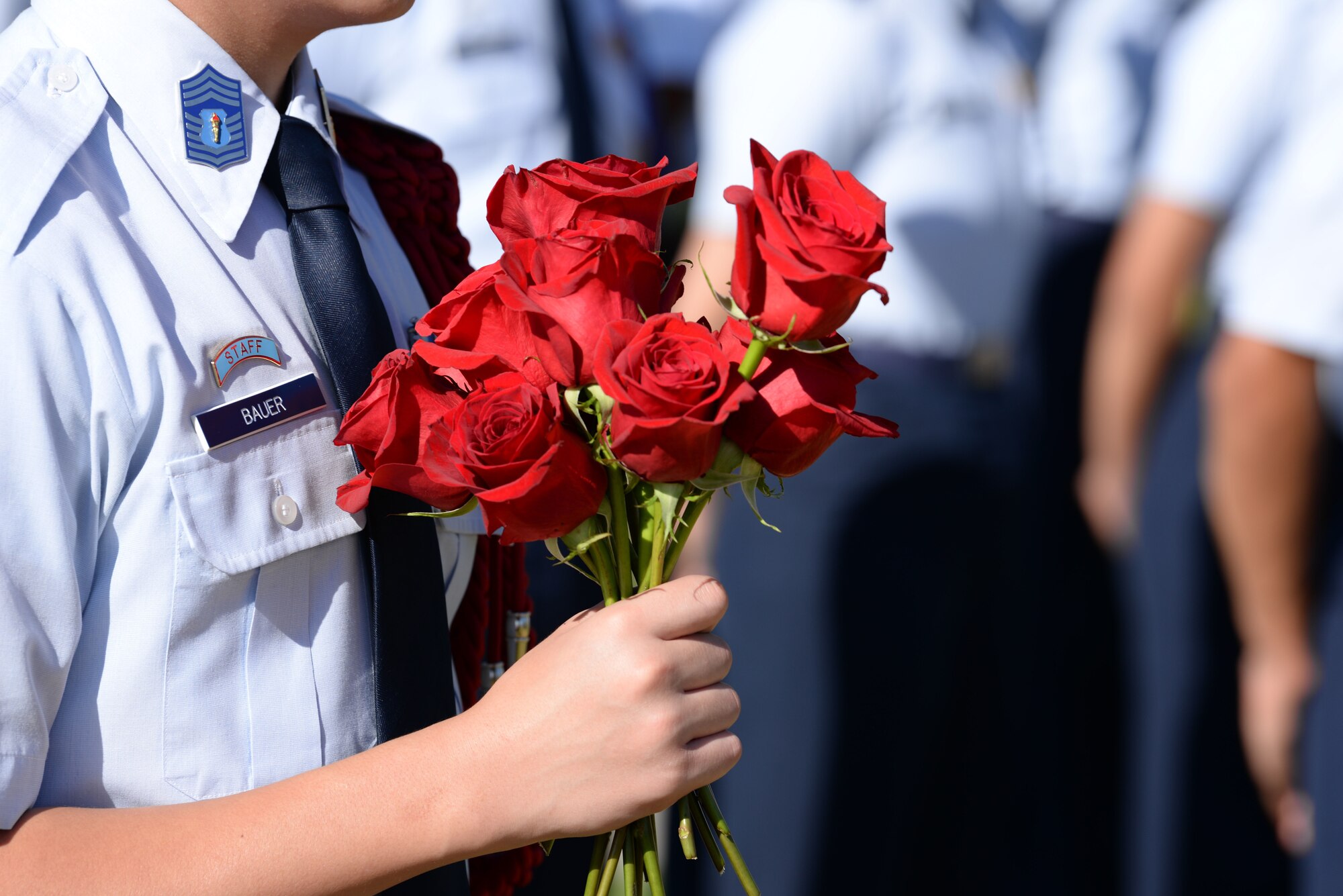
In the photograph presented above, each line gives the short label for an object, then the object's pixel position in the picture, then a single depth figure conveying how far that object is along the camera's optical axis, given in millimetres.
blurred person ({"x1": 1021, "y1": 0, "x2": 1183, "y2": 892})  7633
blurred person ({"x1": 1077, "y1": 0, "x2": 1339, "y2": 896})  5082
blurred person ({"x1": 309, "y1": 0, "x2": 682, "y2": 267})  4969
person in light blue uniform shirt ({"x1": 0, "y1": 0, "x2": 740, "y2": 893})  1860
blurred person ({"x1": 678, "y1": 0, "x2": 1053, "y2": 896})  4980
